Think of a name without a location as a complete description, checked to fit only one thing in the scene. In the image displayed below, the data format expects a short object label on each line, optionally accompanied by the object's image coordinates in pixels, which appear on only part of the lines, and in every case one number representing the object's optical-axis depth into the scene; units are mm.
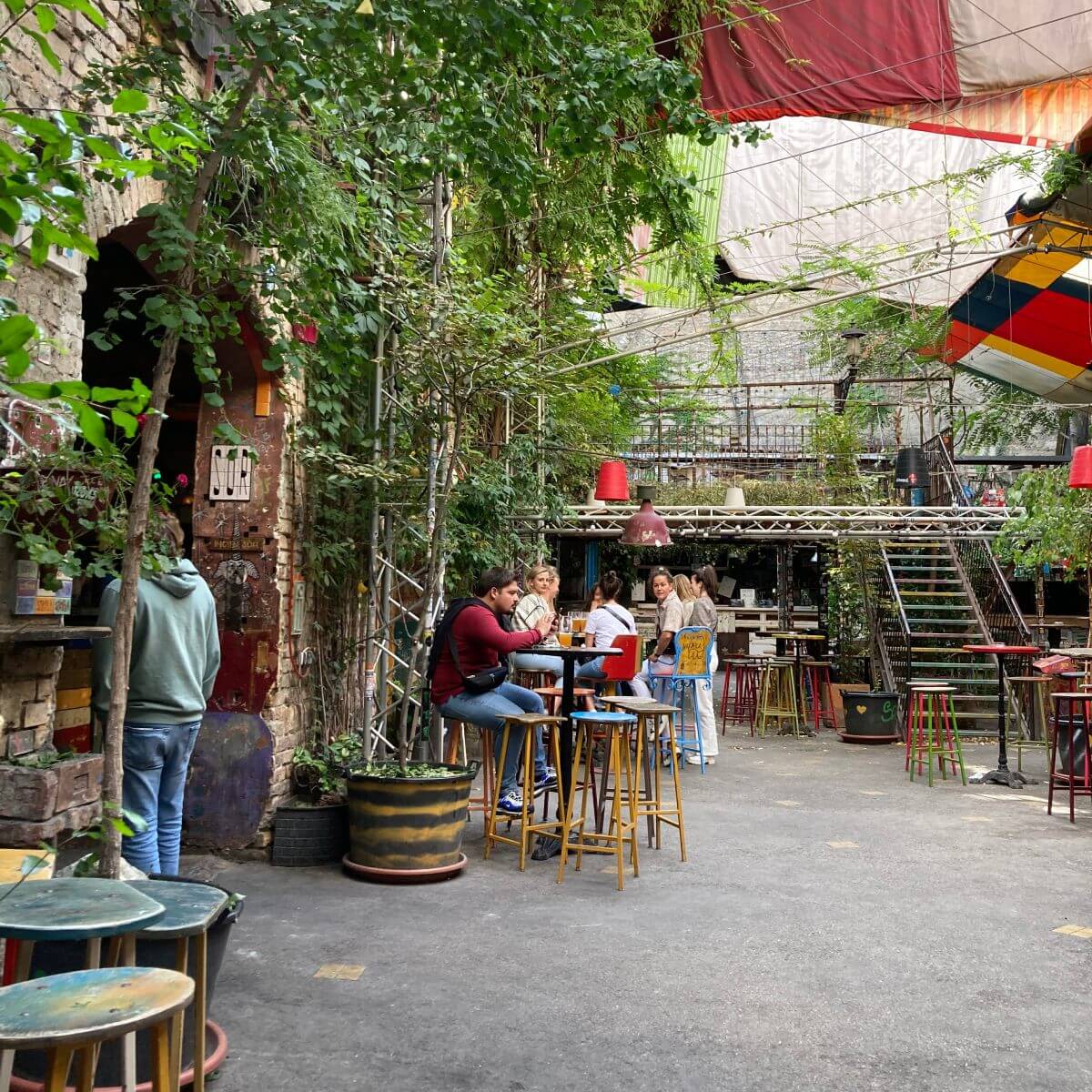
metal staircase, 12180
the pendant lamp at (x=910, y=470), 15305
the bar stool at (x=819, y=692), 12836
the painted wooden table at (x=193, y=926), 2498
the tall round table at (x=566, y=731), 5668
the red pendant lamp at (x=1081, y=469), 8312
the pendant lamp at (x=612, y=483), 10758
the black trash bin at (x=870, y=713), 11344
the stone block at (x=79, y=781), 3193
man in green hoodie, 3889
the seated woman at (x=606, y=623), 7336
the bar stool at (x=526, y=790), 5545
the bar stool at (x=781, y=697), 11938
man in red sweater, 5754
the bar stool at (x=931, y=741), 8211
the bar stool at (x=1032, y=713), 10328
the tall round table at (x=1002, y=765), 8344
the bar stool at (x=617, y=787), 5191
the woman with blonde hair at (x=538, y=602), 8203
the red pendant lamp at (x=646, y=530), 11273
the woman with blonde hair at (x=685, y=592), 9883
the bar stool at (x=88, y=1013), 1734
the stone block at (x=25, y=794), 3105
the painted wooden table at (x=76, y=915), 2039
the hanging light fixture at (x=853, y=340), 15406
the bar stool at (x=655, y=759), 5465
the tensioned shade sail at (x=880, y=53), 10305
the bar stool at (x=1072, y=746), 6852
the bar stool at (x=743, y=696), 12672
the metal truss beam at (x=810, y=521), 12594
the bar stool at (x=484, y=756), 6031
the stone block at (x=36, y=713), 3527
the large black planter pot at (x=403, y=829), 5156
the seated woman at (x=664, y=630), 9406
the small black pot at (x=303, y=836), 5480
